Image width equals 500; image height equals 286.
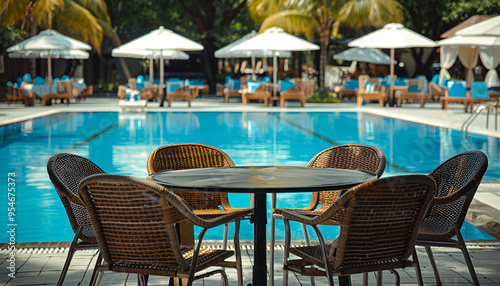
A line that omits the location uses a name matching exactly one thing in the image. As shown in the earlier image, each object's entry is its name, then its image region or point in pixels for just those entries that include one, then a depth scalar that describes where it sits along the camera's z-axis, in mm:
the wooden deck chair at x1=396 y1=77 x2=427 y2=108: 20859
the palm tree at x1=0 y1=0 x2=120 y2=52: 20719
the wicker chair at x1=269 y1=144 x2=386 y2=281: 3731
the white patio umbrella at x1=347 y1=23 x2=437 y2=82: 20641
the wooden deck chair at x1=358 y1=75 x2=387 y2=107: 20984
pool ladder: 11042
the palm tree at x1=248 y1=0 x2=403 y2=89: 22219
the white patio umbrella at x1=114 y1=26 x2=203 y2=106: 20375
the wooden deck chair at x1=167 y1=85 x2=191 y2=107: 20828
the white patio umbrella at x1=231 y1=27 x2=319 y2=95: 21016
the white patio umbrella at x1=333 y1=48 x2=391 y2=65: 26625
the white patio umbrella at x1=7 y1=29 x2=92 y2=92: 20717
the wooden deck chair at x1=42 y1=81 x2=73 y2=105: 20953
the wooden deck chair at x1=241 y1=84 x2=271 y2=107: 21061
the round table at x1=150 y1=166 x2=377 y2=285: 2754
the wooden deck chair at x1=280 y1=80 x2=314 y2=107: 20766
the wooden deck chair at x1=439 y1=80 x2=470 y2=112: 18203
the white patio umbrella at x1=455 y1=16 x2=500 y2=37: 11791
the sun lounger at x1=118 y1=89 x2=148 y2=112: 18844
